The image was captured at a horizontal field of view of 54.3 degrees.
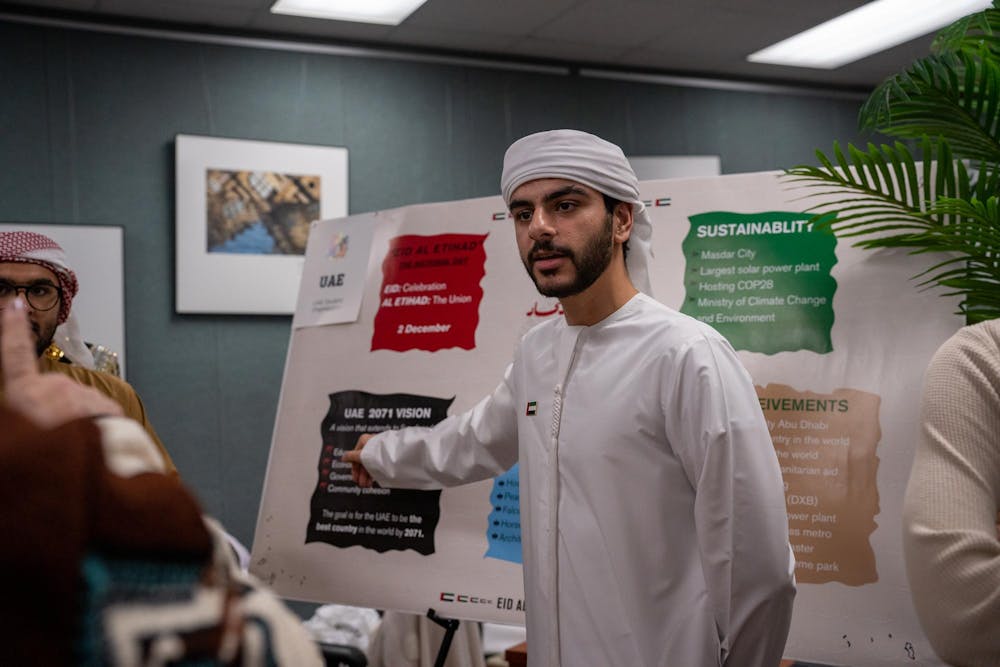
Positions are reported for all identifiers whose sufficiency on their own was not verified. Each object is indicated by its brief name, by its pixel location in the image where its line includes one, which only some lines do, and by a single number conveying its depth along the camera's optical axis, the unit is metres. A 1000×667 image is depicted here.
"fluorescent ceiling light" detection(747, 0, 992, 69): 4.79
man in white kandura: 1.76
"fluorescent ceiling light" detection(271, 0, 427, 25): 4.52
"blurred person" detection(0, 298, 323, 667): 0.67
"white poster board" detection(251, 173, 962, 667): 2.19
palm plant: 2.10
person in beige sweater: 1.57
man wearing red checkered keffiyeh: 2.36
